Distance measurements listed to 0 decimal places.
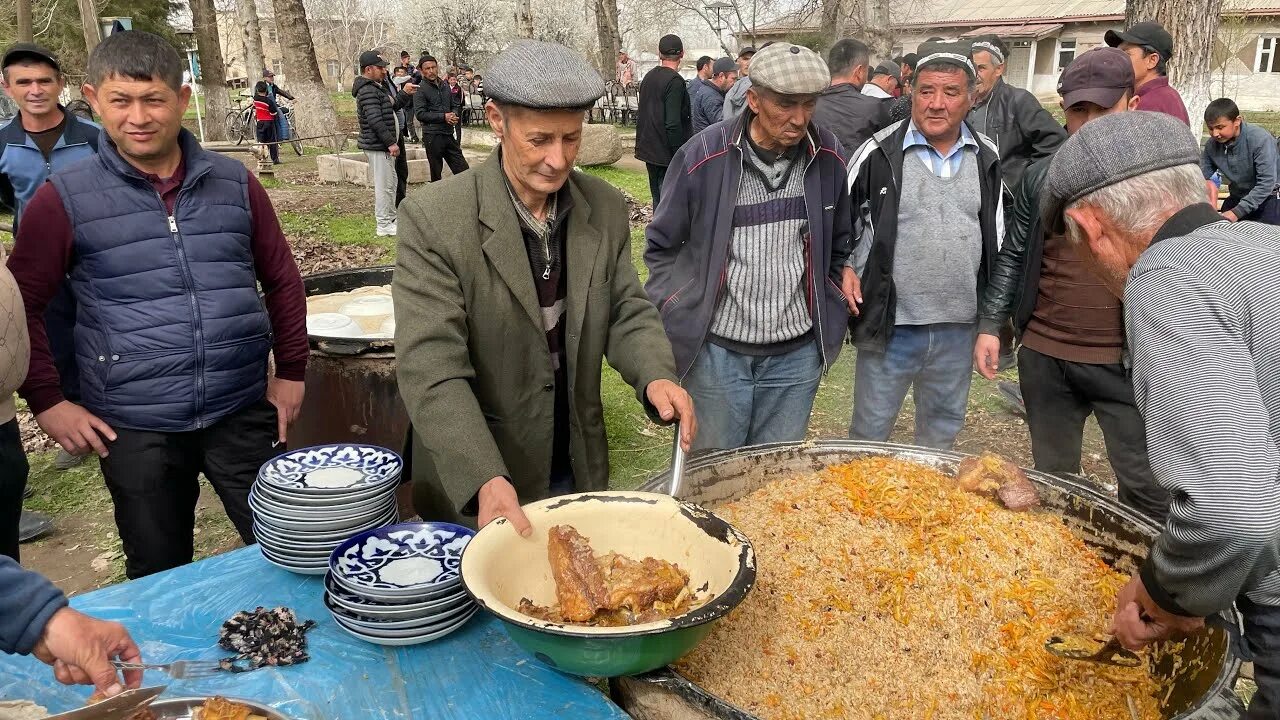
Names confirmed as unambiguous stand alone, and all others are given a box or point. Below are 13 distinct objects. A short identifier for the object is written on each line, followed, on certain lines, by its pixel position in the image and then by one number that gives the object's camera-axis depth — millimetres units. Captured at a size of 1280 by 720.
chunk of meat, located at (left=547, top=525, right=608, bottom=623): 1799
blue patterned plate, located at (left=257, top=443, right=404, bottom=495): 2156
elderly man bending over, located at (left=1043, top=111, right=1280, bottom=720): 1385
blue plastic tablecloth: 1671
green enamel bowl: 1552
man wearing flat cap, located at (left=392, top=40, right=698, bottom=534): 2086
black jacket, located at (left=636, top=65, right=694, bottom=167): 10141
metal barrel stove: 4035
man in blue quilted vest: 2596
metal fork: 1726
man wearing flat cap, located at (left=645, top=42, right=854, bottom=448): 3375
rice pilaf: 1820
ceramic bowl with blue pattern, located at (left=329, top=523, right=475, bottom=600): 1817
